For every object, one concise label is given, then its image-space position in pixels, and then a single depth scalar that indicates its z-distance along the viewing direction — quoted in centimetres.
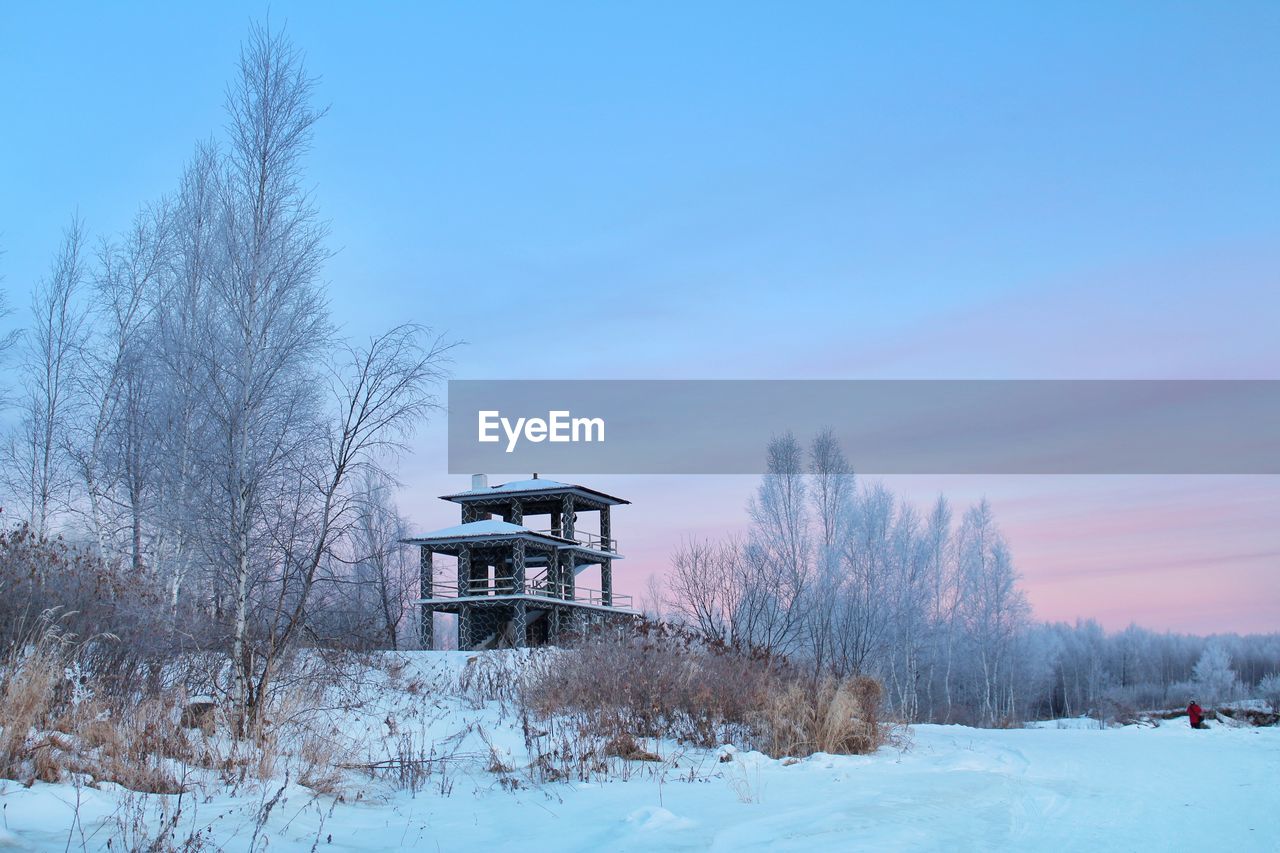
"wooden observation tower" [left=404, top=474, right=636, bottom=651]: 3538
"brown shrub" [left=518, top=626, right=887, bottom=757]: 1123
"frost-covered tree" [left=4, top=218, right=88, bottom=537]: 2320
